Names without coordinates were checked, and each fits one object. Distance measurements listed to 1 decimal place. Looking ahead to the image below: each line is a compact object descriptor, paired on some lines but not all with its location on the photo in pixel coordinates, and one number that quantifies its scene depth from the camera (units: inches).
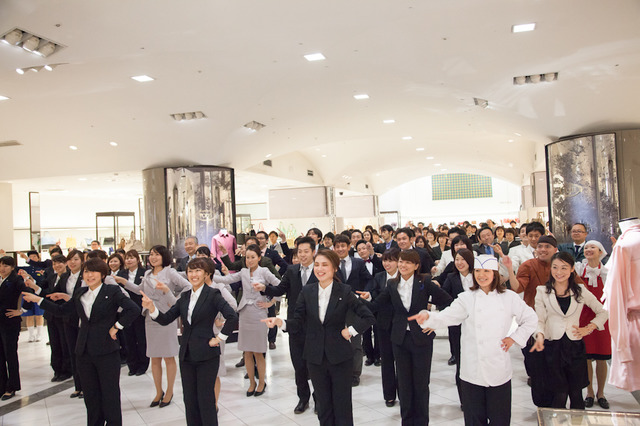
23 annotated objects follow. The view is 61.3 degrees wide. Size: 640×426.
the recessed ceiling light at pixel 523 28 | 312.5
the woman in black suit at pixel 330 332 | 158.1
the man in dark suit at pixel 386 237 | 358.0
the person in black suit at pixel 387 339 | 199.8
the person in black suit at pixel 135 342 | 292.5
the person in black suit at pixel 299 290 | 213.0
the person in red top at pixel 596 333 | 188.2
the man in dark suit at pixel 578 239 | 233.1
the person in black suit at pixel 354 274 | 238.5
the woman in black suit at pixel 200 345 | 168.9
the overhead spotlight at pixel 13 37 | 260.0
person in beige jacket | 167.9
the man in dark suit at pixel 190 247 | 298.8
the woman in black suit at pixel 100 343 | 180.7
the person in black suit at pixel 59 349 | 287.9
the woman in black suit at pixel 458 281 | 194.2
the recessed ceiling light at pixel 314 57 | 350.3
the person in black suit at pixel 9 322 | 245.3
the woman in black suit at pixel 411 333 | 174.7
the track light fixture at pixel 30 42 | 261.7
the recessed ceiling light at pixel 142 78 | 364.8
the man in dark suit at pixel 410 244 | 261.0
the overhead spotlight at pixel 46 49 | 277.4
